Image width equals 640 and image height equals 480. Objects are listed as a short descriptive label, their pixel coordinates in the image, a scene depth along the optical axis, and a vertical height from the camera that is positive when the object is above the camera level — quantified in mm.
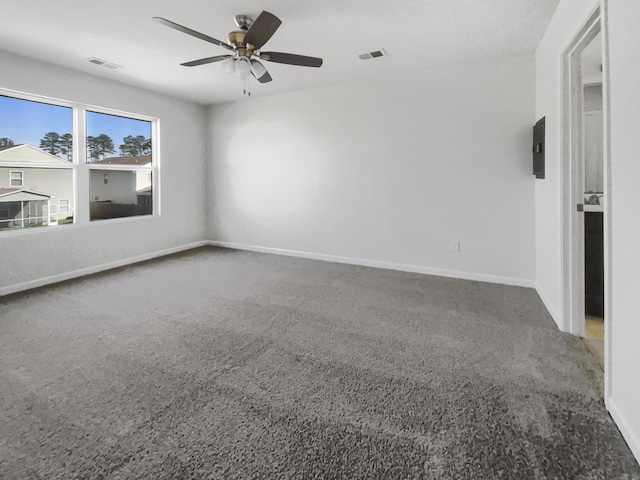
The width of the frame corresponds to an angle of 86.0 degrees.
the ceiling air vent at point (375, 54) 3617 +2003
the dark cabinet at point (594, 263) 2957 -220
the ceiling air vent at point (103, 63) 3807 +2045
